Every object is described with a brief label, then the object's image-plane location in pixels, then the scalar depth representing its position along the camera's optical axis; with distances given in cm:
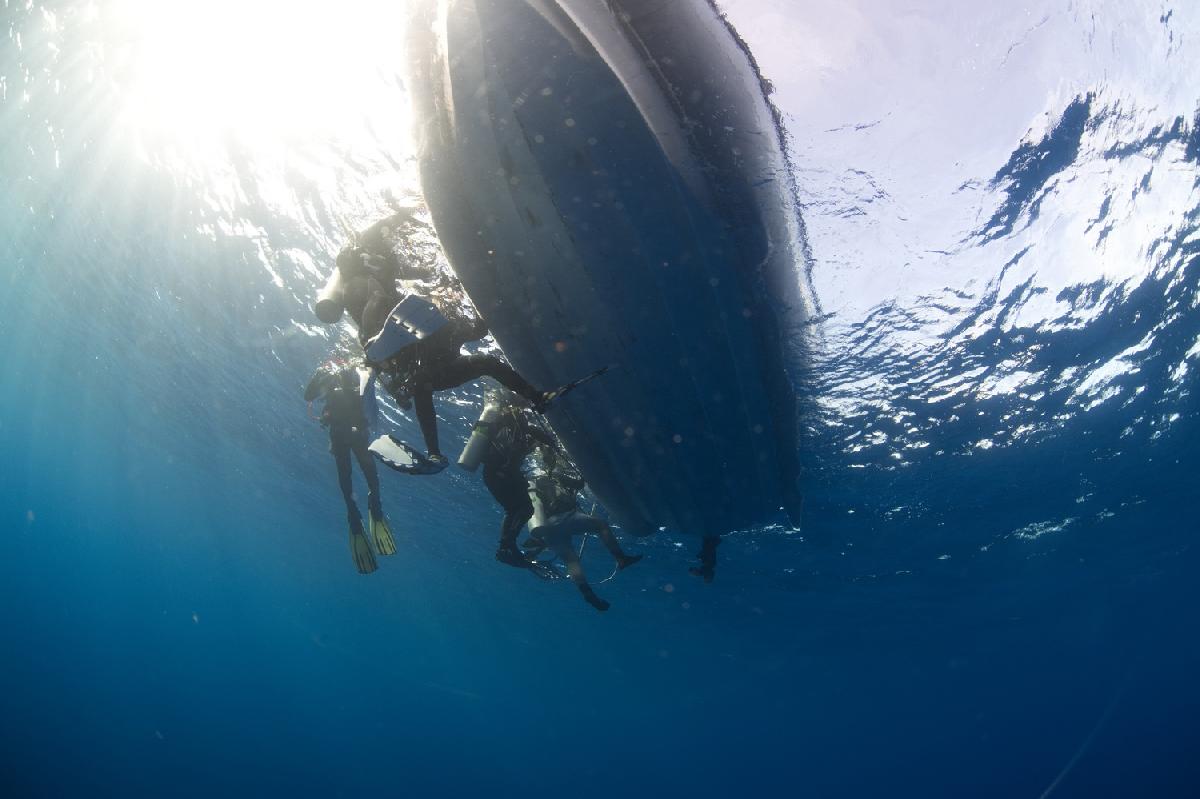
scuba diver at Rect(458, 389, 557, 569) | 746
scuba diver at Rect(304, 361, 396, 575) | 743
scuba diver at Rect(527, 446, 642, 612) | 812
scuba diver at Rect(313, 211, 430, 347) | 548
